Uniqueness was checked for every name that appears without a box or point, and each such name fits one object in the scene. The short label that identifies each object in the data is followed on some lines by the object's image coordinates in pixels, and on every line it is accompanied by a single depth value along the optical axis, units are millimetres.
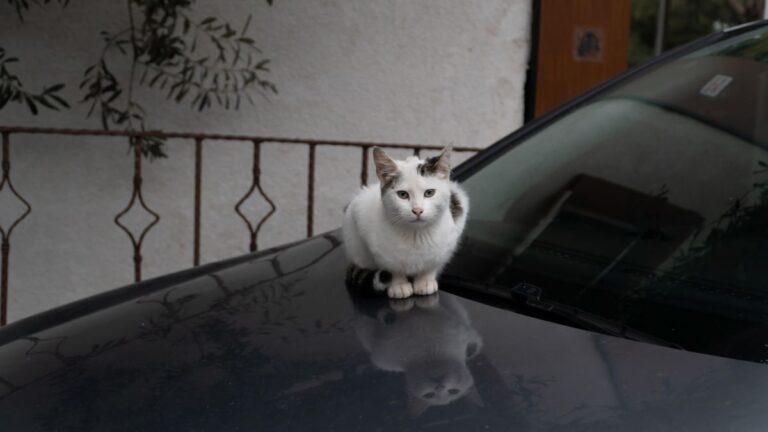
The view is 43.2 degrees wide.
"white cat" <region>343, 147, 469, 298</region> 1769
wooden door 4402
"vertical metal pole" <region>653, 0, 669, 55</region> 7406
